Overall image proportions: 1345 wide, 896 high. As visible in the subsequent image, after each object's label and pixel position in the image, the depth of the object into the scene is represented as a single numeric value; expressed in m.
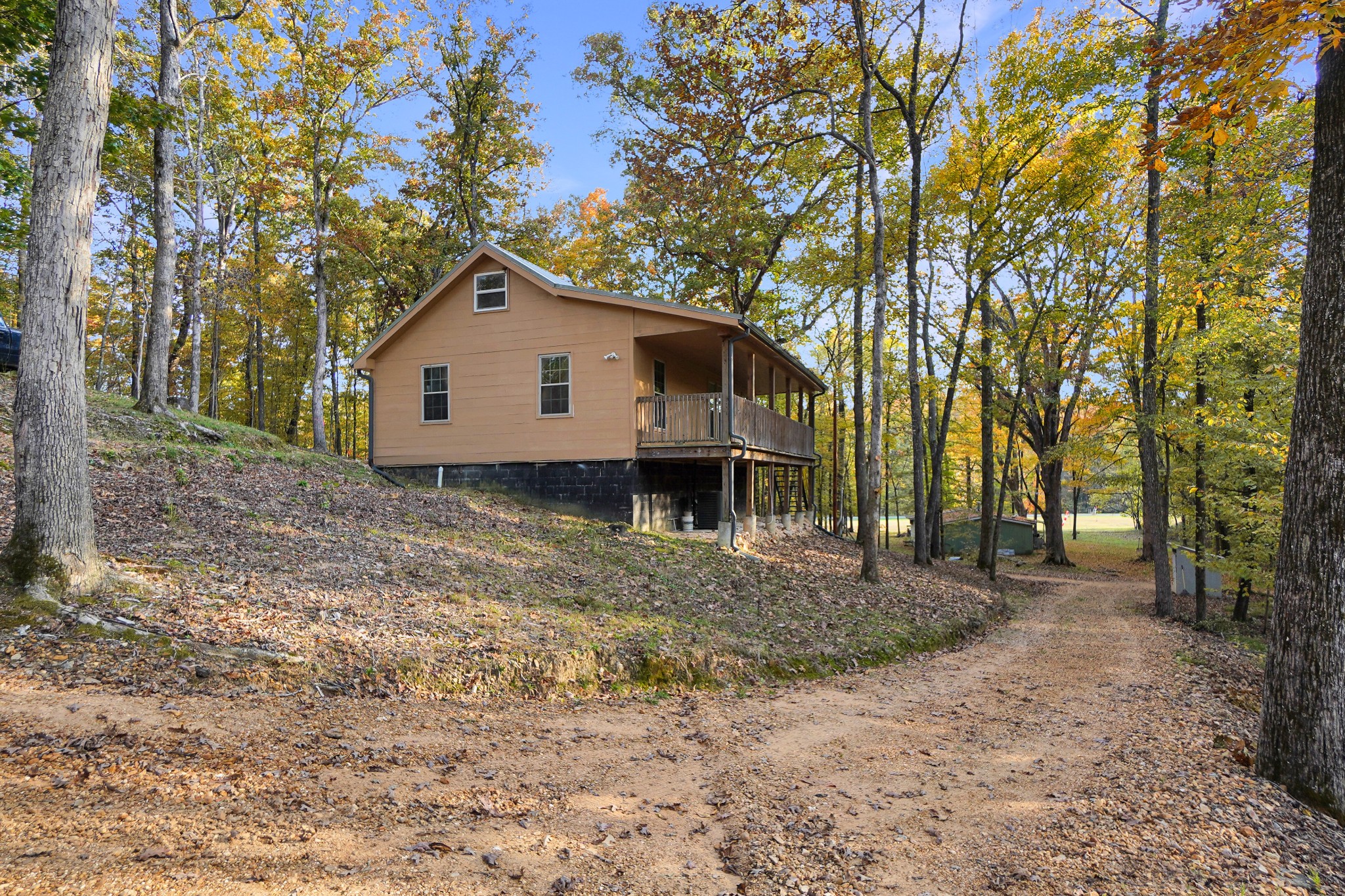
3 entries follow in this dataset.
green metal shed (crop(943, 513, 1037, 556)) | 30.34
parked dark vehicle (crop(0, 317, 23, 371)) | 12.83
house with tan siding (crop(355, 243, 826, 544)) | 15.18
